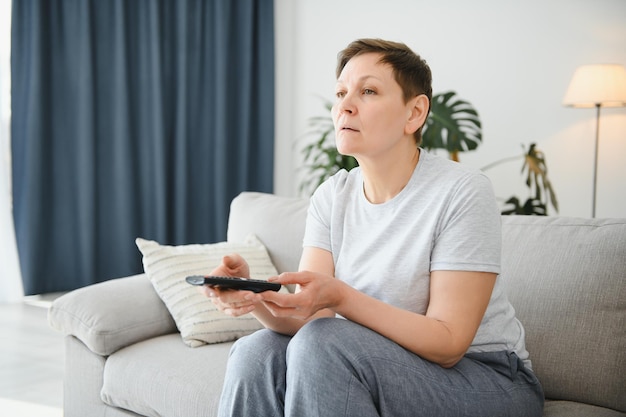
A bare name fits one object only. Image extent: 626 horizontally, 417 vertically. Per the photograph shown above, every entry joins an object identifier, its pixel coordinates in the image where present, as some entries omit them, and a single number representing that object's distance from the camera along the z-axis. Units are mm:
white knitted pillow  1987
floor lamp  3324
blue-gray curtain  4125
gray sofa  1582
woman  1217
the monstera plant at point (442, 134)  3523
